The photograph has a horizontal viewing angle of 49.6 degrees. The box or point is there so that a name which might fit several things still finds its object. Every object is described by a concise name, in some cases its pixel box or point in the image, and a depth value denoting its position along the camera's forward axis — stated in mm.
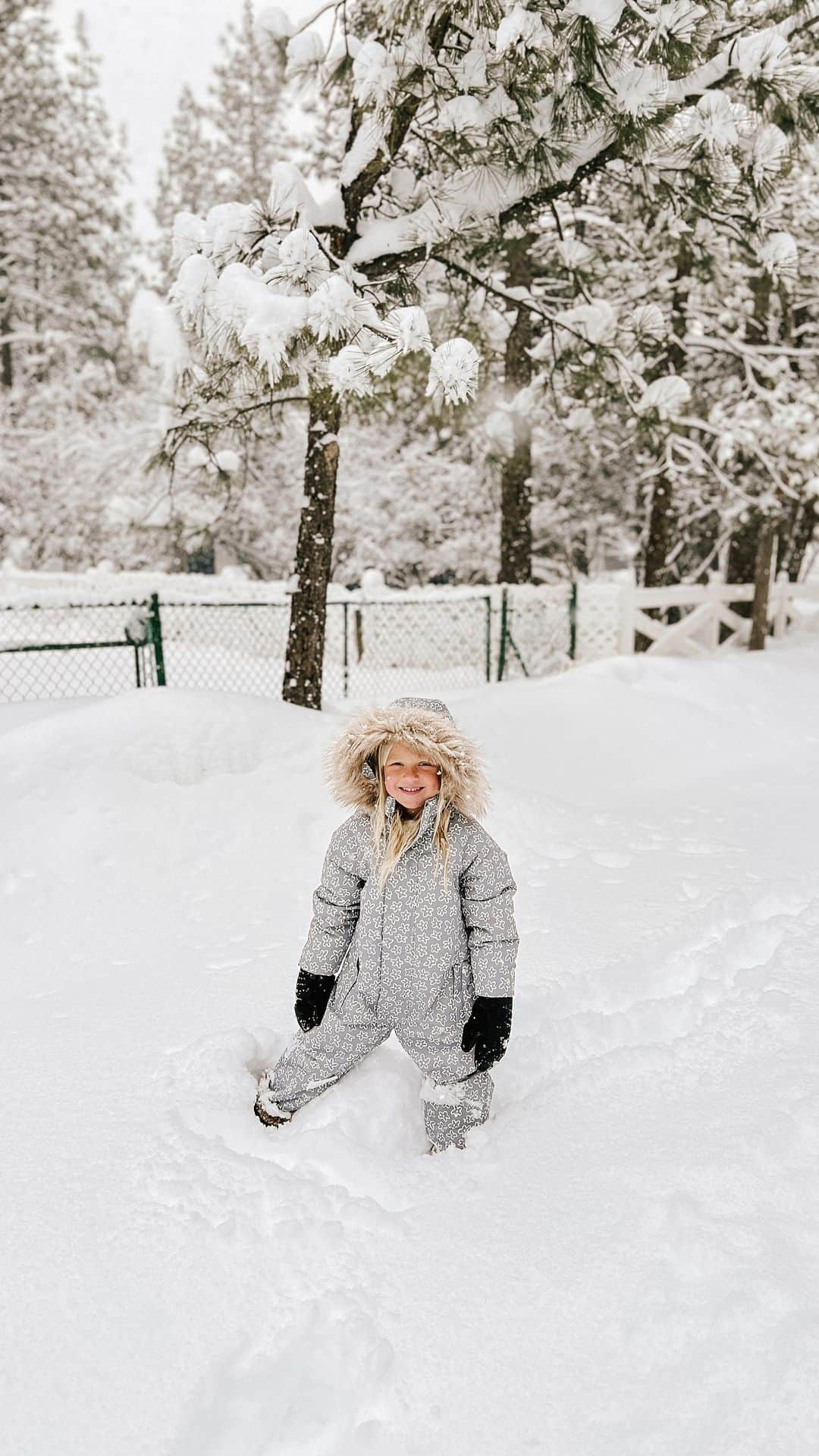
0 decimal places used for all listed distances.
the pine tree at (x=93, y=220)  19094
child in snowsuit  2434
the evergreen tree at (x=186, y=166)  22828
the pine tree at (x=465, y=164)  4227
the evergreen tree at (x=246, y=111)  22531
